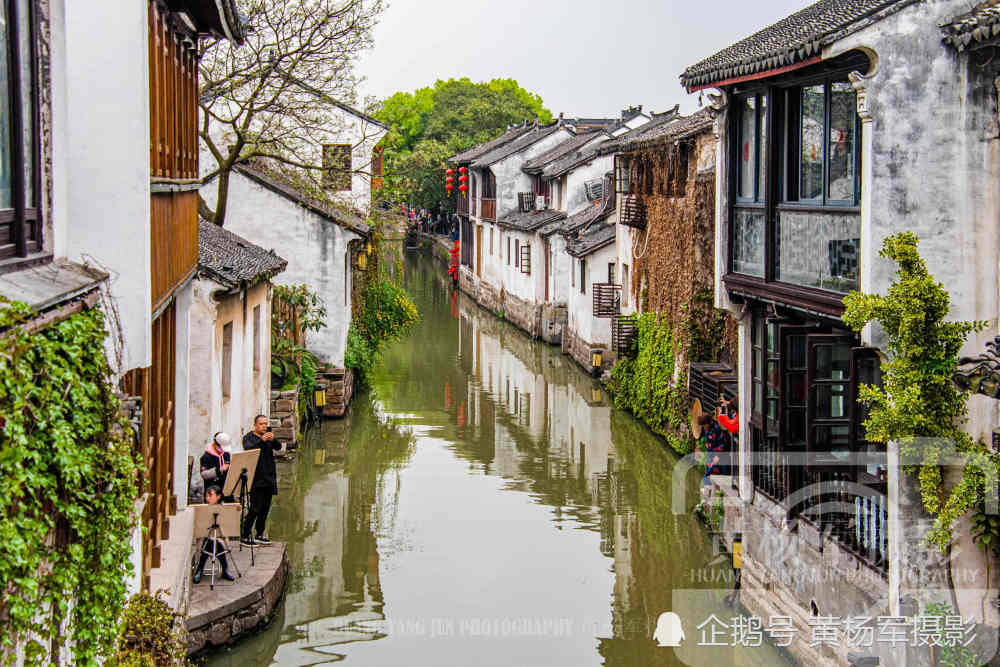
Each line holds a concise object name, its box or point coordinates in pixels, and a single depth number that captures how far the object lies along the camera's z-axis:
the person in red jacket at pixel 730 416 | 15.91
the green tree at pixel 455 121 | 80.75
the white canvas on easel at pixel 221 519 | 12.35
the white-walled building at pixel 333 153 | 24.08
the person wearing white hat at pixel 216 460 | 14.19
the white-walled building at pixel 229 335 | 16.19
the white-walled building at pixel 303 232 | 25.31
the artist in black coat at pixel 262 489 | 14.31
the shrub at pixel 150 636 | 8.23
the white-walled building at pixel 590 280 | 32.50
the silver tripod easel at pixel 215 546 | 12.32
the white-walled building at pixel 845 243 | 9.30
